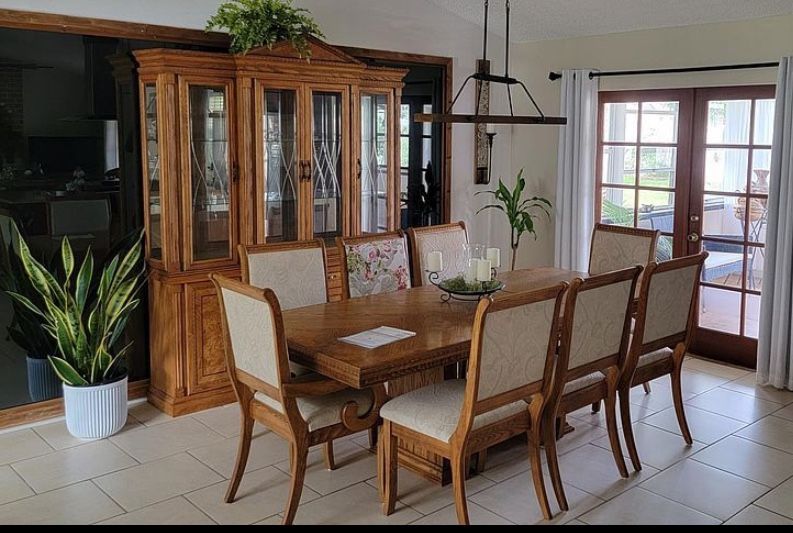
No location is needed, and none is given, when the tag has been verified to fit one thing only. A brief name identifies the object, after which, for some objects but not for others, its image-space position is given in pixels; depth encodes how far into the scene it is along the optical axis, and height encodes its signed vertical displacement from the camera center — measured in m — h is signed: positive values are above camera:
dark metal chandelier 3.67 +0.24
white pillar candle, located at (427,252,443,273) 4.02 -0.46
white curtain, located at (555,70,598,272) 5.86 +0.00
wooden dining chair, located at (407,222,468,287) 4.56 -0.44
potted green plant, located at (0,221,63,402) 4.11 -0.85
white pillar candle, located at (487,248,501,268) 4.02 -0.43
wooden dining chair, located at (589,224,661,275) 4.68 -0.46
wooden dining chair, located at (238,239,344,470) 3.79 -0.49
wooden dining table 2.99 -0.68
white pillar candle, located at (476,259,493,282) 3.84 -0.47
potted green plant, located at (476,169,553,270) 6.13 -0.30
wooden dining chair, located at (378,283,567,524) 2.89 -0.88
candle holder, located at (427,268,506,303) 3.88 -0.57
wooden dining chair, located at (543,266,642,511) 3.26 -0.75
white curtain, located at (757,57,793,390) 4.79 -0.55
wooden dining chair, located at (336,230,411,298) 4.22 -0.50
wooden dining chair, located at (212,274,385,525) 3.00 -0.87
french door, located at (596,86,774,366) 5.18 -0.09
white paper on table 3.19 -0.67
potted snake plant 3.98 -0.82
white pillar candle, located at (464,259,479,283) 3.96 -0.49
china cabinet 4.30 -0.01
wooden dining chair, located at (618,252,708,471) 3.71 -0.75
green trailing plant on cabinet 4.40 +0.78
